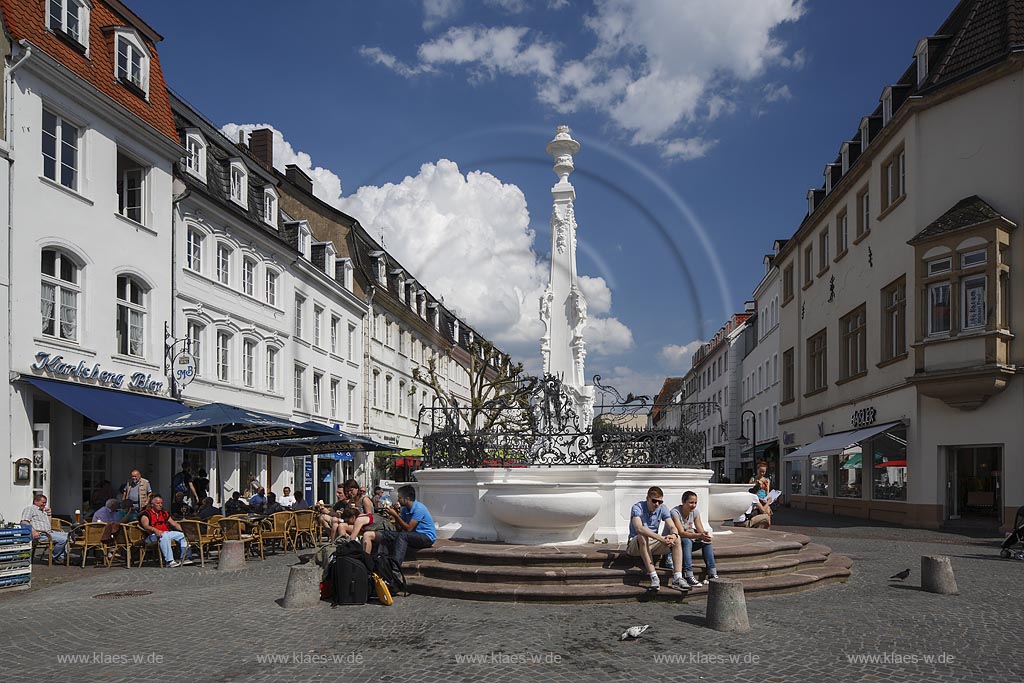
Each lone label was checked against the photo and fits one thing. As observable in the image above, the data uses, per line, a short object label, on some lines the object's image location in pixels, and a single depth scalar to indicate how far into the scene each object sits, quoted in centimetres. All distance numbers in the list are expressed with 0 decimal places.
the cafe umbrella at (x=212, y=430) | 1584
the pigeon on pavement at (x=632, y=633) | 841
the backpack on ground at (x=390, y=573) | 1070
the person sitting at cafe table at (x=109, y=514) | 1605
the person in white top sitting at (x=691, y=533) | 1051
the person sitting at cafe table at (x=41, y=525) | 1531
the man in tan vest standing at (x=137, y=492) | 1683
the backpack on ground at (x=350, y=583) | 1020
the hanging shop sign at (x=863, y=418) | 2743
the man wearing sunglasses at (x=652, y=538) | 1034
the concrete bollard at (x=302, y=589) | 1016
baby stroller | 1552
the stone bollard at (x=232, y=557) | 1424
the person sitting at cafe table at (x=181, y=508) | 1808
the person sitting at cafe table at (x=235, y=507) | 1977
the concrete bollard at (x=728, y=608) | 863
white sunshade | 2564
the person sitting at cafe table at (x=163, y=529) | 1468
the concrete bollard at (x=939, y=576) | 1116
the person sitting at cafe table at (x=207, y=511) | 1669
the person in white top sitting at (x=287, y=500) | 2212
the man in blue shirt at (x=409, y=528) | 1145
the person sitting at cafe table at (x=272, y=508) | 1822
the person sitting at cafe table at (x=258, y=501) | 2068
